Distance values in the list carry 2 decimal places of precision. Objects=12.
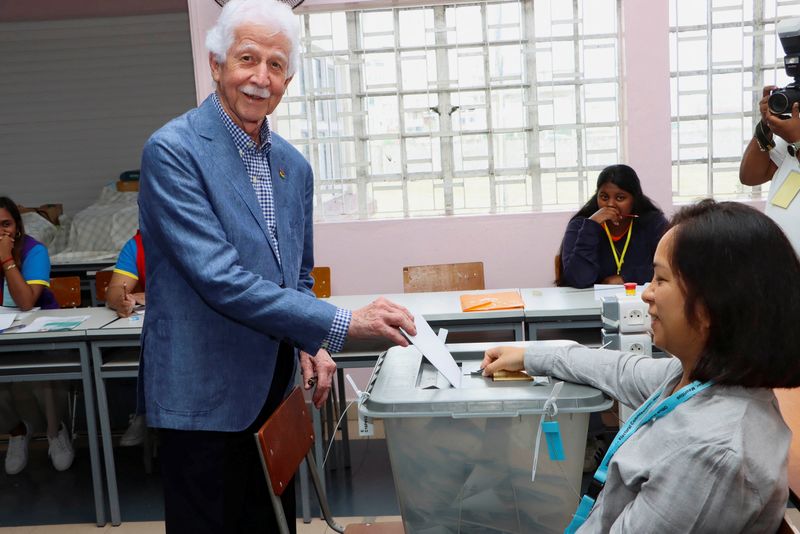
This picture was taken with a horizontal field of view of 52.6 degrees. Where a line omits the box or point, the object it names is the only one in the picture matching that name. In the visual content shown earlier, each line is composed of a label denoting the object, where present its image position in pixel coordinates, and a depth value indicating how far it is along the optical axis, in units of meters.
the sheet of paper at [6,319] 3.38
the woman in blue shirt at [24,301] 3.76
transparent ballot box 1.51
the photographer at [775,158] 2.78
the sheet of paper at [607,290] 3.31
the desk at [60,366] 3.24
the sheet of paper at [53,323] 3.29
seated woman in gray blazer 1.08
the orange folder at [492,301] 3.19
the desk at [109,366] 3.20
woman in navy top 3.61
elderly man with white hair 1.54
